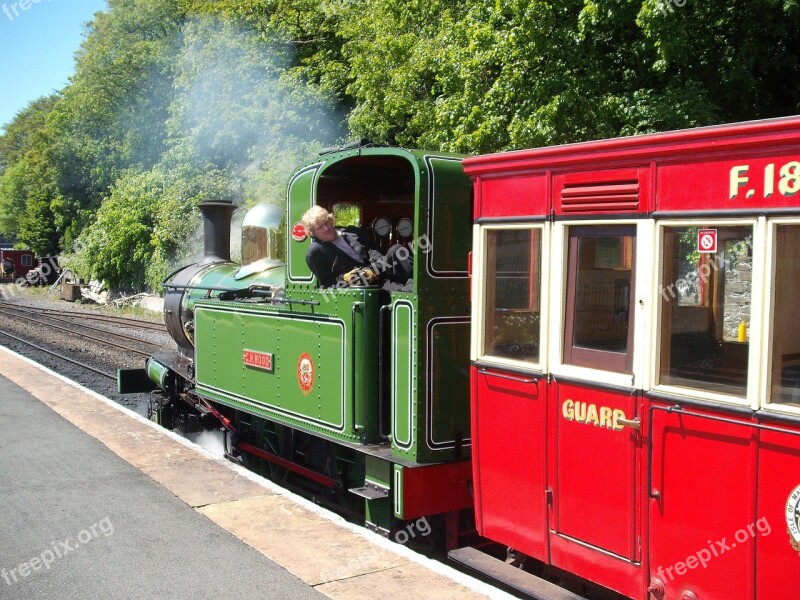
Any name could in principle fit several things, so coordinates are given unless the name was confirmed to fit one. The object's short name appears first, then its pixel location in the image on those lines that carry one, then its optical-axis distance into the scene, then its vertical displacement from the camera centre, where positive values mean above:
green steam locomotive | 4.68 -0.63
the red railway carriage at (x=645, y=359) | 3.01 -0.42
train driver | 5.32 +0.05
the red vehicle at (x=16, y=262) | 54.94 +0.19
